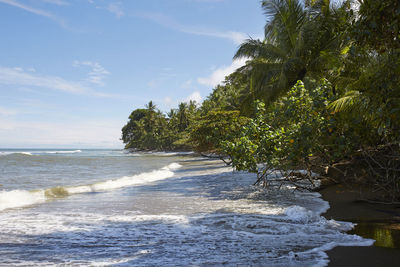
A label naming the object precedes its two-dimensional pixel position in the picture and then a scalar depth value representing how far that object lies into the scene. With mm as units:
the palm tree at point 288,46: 12547
